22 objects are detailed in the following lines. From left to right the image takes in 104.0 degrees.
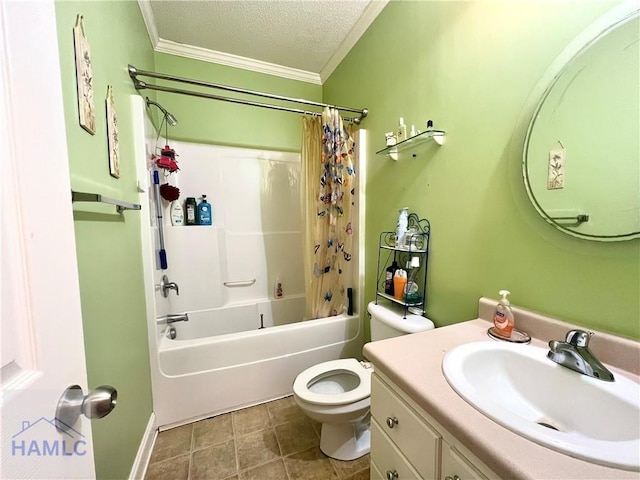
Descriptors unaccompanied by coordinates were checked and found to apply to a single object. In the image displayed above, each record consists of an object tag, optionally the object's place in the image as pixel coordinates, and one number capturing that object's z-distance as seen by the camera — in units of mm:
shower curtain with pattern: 1853
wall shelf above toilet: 1203
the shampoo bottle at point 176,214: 2096
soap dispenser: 874
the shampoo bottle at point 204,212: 2188
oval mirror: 663
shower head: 1691
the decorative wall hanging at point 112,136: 1032
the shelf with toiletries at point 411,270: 1333
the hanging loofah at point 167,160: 1814
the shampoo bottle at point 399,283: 1370
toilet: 1206
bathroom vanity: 449
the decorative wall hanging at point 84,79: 792
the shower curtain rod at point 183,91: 1348
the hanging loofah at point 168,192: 1963
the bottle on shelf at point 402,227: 1397
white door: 315
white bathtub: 1520
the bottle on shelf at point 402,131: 1402
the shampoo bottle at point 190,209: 2148
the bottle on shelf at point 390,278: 1459
